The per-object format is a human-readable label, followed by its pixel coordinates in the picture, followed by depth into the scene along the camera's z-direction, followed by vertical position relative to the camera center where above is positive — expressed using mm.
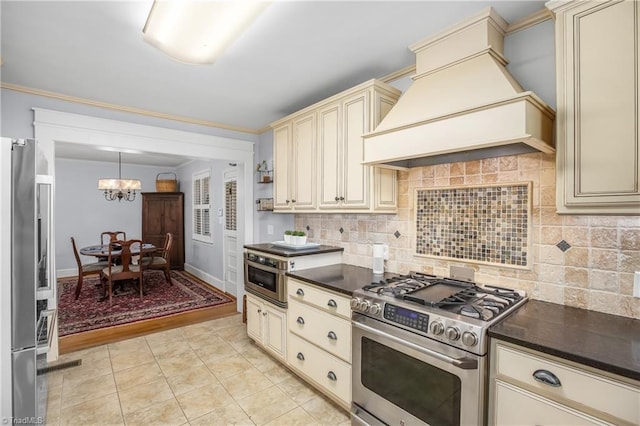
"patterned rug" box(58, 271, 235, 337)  3936 -1362
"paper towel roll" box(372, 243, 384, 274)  2508 -381
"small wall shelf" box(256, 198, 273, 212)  3664 +91
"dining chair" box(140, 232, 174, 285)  5355 -888
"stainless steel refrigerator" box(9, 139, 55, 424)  1543 -355
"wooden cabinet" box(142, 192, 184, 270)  7043 -98
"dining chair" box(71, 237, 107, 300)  4777 -910
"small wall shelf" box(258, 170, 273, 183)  3779 +454
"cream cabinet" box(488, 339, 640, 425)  1101 -702
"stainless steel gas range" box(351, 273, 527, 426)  1437 -710
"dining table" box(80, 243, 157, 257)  4867 -635
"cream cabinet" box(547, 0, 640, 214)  1330 +477
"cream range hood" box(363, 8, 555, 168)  1495 +546
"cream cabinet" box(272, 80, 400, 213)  2363 +488
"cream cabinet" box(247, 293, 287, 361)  2734 -1074
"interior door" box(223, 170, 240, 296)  5016 -347
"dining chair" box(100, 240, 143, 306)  4676 -906
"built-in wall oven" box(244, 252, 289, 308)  2691 -609
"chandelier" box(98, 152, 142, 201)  5145 +446
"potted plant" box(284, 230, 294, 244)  3095 -253
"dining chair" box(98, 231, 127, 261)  6281 -569
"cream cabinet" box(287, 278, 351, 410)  2131 -952
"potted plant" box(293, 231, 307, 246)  3045 -258
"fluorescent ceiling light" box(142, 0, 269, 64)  1556 +1020
